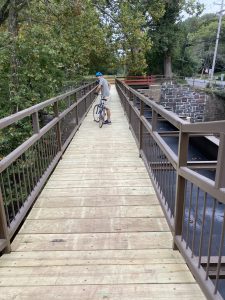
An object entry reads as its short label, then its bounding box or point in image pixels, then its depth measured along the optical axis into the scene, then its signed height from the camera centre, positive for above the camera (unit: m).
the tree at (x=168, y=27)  31.90 +3.41
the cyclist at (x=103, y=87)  8.84 -0.73
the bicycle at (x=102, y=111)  9.10 -1.45
